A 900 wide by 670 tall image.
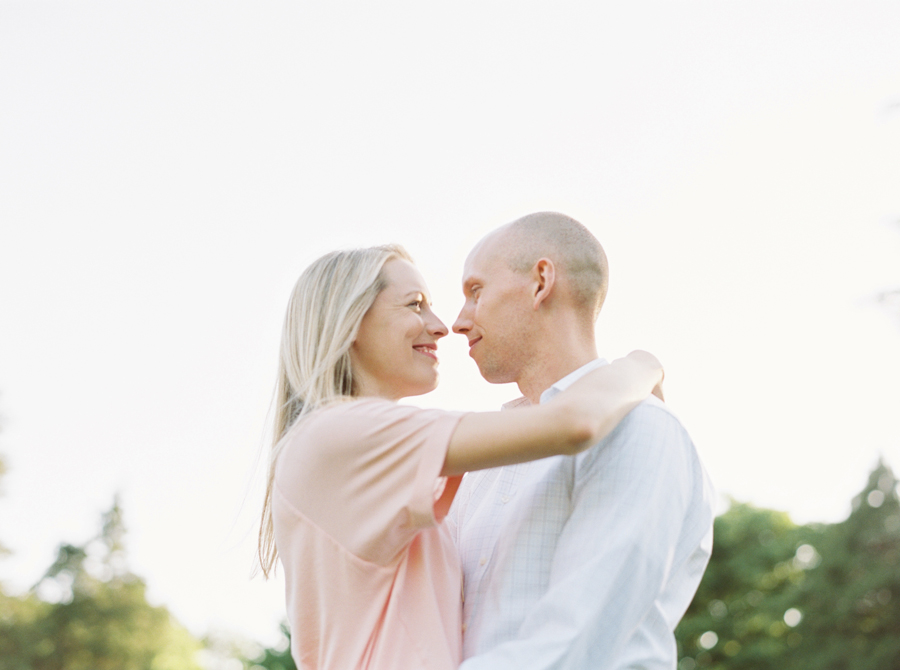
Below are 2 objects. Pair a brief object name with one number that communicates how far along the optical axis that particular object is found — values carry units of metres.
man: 2.96
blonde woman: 2.99
